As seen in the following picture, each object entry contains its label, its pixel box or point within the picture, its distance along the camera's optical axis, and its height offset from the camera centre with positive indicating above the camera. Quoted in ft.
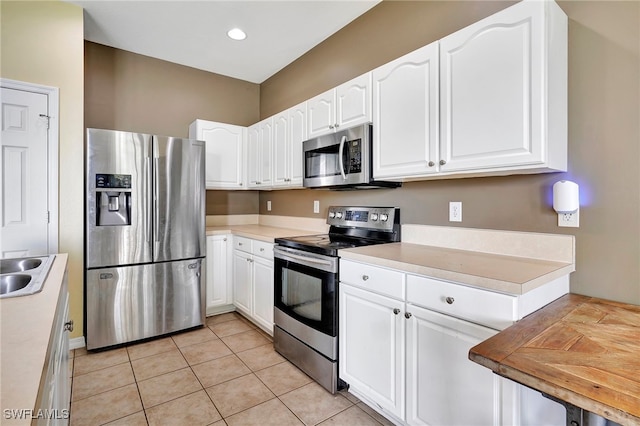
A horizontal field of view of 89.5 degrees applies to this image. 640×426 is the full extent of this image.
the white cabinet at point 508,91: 4.53 +1.85
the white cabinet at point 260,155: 10.86 +2.04
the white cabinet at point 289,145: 9.36 +2.05
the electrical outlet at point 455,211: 6.54 +0.01
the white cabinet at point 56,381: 2.40 -1.56
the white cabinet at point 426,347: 4.10 -2.15
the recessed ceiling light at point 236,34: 9.66 +5.45
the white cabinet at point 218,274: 10.75 -2.12
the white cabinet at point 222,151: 11.46 +2.21
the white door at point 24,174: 7.78 +0.93
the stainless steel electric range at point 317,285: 6.63 -1.65
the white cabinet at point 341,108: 7.19 +2.55
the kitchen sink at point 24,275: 3.83 -0.89
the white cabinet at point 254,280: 9.02 -2.08
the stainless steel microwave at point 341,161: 7.09 +1.24
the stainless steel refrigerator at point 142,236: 8.48 -0.68
